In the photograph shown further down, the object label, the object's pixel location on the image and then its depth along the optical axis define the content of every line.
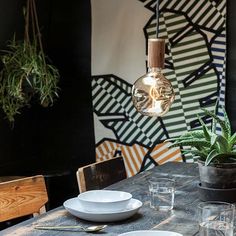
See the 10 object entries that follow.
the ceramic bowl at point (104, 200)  1.87
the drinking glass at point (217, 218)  1.67
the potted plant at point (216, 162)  2.04
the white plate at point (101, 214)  1.83
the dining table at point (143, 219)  1.76
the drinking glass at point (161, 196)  1.99
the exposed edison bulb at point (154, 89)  2.08
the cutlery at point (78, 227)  1.77
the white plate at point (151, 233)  1.67
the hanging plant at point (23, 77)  3.01
